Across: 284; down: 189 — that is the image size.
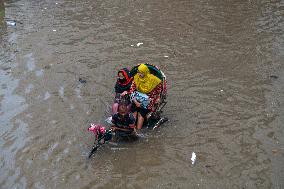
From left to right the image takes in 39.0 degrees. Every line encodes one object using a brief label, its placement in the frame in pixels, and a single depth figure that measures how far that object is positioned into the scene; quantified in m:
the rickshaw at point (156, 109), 8.14
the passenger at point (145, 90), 7.98
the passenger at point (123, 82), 8.36
